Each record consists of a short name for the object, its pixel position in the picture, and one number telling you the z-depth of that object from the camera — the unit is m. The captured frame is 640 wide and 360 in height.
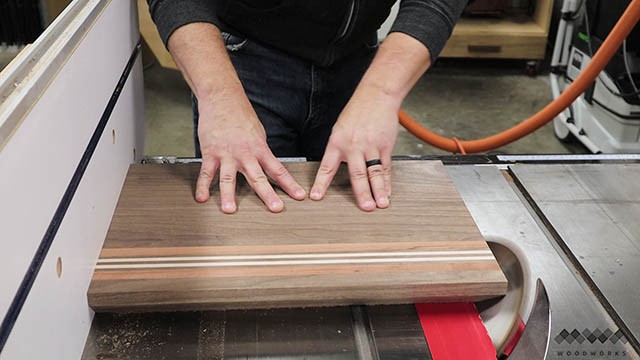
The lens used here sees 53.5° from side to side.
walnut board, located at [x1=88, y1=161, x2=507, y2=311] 0.70
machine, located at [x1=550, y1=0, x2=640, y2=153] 2.31
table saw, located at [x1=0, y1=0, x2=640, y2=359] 0.52
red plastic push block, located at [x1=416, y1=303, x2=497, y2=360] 0.70
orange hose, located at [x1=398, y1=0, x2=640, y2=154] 1.74
